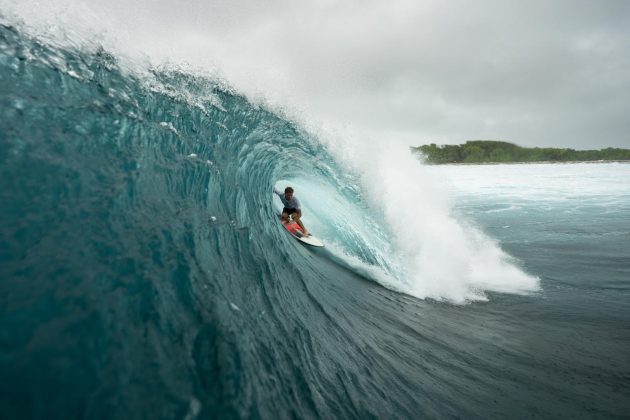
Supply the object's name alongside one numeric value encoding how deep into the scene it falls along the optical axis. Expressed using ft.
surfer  28.86
